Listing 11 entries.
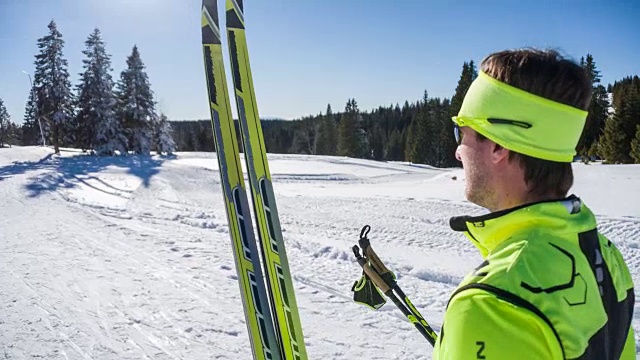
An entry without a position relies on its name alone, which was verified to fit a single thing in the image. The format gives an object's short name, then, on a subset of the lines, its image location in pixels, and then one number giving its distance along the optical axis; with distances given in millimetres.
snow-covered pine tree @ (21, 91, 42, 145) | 49562
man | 897
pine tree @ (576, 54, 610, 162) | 38781
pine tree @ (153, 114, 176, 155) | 30906
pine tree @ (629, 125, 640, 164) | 32906
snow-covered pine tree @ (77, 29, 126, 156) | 28531
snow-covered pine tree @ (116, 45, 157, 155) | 29750
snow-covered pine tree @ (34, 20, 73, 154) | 29547
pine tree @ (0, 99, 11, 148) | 57106
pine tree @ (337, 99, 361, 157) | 50750
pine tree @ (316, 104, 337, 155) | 57031
